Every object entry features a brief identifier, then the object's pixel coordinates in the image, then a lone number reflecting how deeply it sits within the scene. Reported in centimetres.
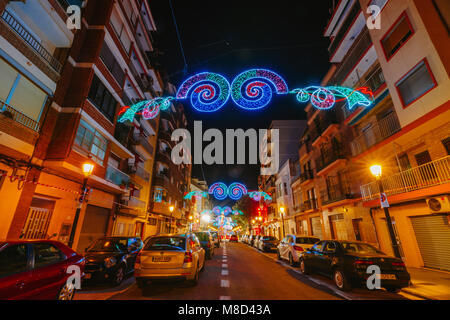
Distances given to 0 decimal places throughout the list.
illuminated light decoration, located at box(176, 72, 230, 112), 733
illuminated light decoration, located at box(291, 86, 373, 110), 793
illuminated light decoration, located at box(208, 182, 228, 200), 1930
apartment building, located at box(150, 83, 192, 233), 2456
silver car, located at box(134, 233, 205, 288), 554
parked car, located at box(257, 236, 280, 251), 1815
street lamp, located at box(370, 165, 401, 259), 731
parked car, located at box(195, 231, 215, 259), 1243
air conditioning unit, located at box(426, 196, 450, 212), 868
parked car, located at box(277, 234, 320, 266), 1049
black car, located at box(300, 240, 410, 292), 551
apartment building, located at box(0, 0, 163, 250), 892
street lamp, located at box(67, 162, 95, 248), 777
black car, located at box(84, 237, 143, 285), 623
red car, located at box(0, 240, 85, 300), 313
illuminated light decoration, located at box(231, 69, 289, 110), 714
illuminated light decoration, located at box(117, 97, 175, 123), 876
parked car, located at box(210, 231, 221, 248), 2432
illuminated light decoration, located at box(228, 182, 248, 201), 1903
